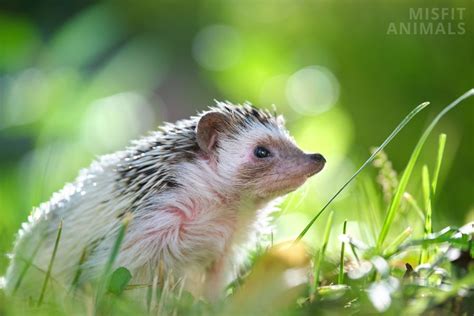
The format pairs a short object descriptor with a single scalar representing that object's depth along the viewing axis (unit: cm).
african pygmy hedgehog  132
